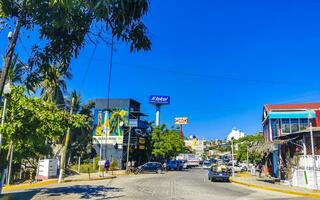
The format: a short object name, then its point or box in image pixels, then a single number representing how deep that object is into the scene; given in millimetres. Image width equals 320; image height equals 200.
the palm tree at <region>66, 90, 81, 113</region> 36770
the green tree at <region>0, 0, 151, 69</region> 3672
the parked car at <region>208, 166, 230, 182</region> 21821
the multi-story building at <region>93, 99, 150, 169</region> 38740
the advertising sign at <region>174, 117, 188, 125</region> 91354
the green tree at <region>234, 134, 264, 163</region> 40362
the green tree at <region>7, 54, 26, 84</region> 14528
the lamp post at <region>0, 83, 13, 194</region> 9723
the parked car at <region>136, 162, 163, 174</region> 31959
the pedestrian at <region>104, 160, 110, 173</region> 28386
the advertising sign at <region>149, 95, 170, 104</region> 61539
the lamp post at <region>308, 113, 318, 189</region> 15374
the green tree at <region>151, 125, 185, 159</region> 43019
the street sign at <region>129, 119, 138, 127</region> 38472
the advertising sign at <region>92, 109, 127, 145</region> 39241
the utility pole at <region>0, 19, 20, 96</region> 6571
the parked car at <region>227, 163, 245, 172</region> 41981
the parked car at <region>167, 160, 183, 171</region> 40881
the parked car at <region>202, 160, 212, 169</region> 52254
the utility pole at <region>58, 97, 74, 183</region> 18705
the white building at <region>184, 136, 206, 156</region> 118528
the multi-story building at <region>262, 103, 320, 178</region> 23069
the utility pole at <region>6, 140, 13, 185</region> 15100
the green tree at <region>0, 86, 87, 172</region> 10350
